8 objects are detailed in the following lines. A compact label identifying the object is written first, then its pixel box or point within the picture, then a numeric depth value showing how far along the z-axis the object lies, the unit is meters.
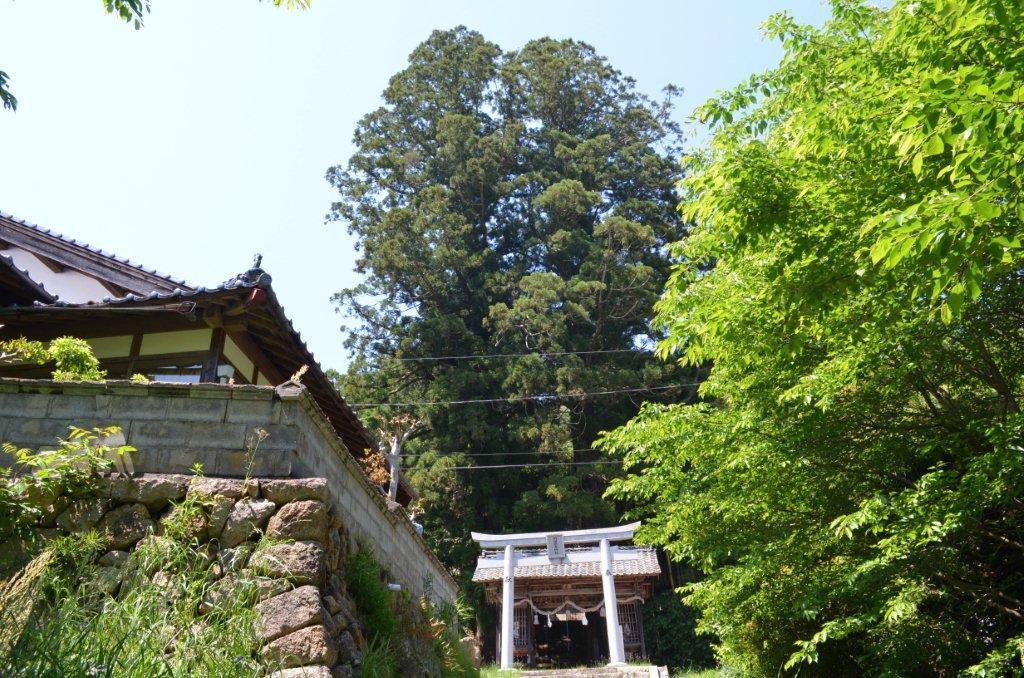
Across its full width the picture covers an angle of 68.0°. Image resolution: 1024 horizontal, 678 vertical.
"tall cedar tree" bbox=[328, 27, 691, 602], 25.02
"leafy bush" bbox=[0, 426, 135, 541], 5.31
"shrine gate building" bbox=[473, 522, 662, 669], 20.16
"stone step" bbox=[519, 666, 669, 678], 14.31
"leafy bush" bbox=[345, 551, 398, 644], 6.27
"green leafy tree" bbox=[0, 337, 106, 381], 6.98
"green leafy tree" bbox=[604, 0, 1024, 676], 5.43
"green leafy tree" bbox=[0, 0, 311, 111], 4.90
